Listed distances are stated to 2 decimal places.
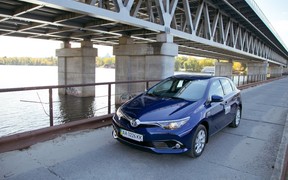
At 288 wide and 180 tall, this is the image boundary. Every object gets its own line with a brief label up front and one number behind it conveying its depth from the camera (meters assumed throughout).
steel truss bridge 9.76
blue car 3.78
